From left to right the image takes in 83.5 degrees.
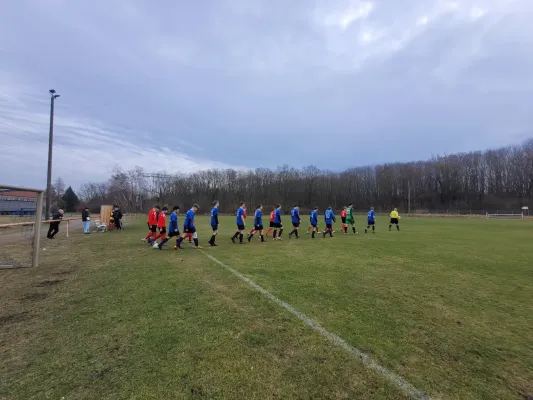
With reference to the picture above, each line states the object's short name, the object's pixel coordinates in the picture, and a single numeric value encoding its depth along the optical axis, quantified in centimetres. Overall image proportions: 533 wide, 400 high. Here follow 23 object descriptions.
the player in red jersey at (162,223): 1339
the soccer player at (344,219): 2136
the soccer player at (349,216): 2099
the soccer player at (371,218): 2193
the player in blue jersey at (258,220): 1581
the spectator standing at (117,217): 2336
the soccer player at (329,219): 1877
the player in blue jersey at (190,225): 1290
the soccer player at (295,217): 1793
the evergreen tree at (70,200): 8913
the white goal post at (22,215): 880
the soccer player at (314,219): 1831
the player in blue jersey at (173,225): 1296
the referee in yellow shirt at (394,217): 2498
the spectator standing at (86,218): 2000
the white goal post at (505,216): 6138
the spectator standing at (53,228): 1637
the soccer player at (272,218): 1732
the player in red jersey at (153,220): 1469
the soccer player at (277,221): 1704
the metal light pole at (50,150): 2046
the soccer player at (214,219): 1396
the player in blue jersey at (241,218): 1478
